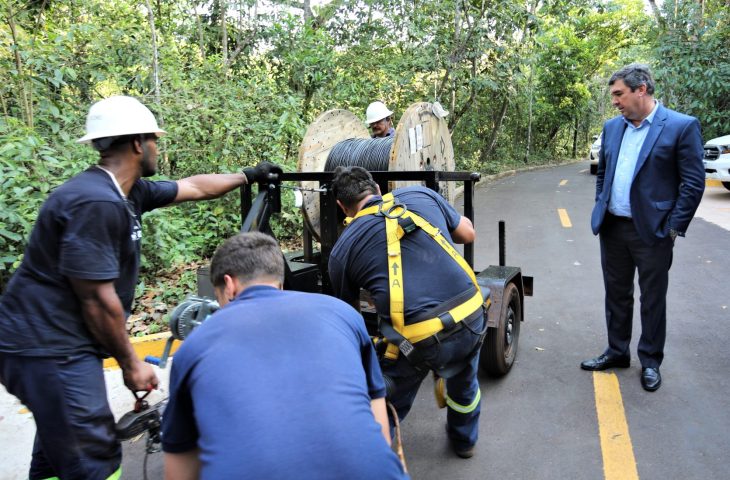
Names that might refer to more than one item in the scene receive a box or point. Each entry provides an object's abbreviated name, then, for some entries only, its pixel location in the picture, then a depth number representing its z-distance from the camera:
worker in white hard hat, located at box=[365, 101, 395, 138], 6.63
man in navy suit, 4.11
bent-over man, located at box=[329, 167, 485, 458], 3.01
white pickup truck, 12.75
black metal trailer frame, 3.83
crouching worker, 1.60
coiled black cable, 4.98
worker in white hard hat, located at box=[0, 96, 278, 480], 2.27
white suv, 19.64
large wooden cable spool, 4.91
